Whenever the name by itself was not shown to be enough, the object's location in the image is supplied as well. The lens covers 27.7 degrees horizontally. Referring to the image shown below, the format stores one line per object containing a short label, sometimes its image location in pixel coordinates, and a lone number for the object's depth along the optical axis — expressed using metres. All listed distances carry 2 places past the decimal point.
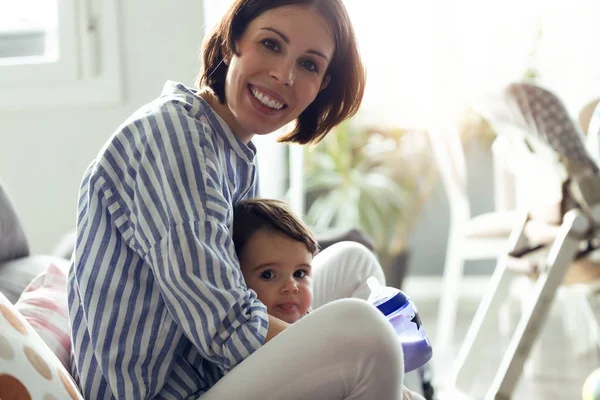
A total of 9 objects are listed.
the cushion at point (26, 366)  1.20
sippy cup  1.52
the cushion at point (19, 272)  1.74
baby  1.55
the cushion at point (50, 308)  1.54
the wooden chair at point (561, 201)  2.20
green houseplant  4.08
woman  1.34
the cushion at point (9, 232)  1.80
